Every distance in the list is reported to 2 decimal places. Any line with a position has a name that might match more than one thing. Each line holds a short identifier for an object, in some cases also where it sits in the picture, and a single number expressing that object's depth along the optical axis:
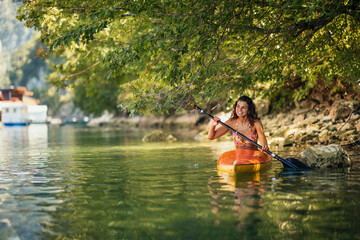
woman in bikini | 10.87
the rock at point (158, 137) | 24.36
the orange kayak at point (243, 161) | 10.38
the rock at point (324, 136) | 17.64
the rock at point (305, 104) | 23.33
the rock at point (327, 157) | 11.40
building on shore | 78.25
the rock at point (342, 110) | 19.44
